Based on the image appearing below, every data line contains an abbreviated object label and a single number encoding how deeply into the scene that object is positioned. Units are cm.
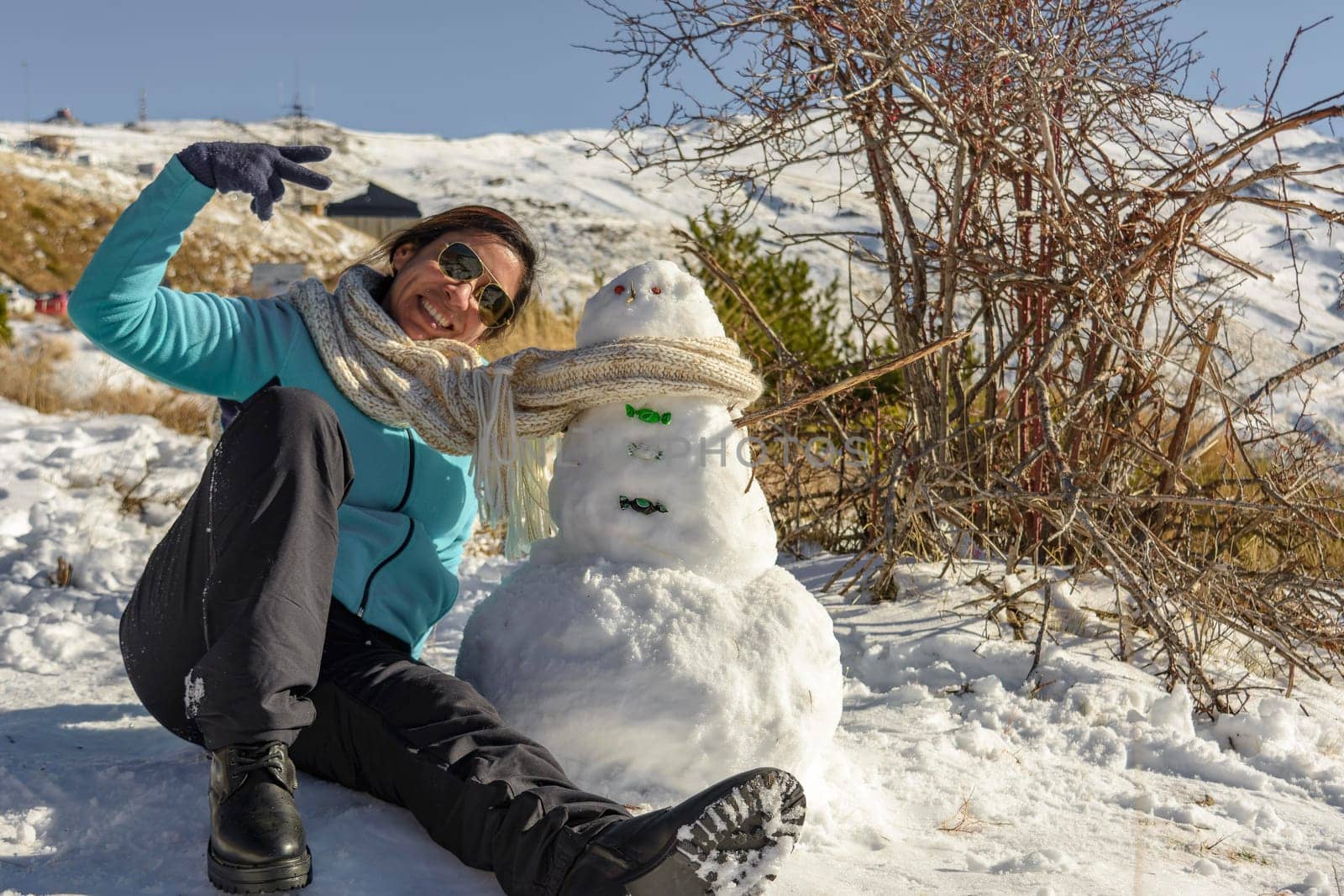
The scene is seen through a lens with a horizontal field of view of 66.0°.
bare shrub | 257
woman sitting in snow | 152
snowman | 189
